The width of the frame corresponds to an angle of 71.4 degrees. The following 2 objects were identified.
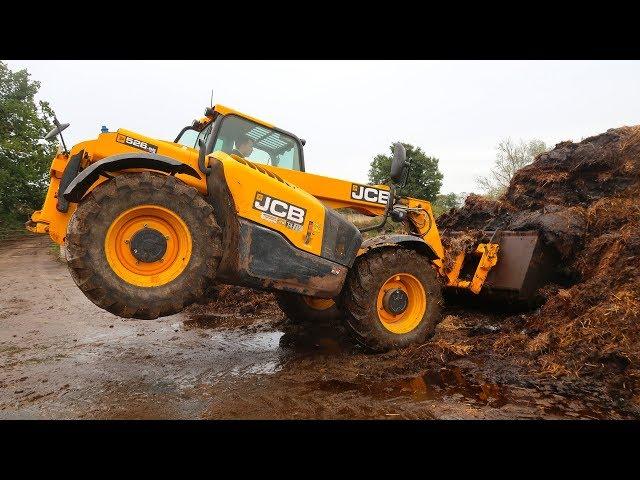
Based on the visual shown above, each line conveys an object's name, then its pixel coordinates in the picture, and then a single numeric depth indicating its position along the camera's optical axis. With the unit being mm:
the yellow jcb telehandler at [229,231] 3324
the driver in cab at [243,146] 4883
